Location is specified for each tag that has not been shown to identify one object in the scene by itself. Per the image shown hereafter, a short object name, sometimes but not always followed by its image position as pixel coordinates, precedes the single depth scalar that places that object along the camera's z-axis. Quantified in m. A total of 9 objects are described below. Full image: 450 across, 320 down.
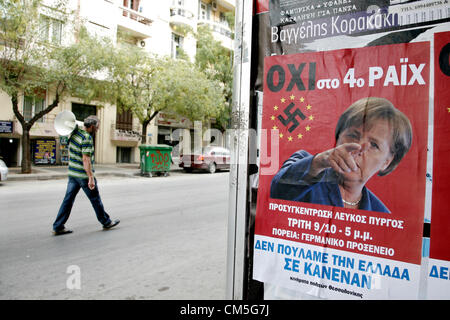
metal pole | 1.90
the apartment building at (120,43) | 16.38
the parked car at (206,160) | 17.31
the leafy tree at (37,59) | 11.93
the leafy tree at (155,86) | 16.39
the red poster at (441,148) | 1.45
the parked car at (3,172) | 10.99
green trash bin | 15.34
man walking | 5.20
